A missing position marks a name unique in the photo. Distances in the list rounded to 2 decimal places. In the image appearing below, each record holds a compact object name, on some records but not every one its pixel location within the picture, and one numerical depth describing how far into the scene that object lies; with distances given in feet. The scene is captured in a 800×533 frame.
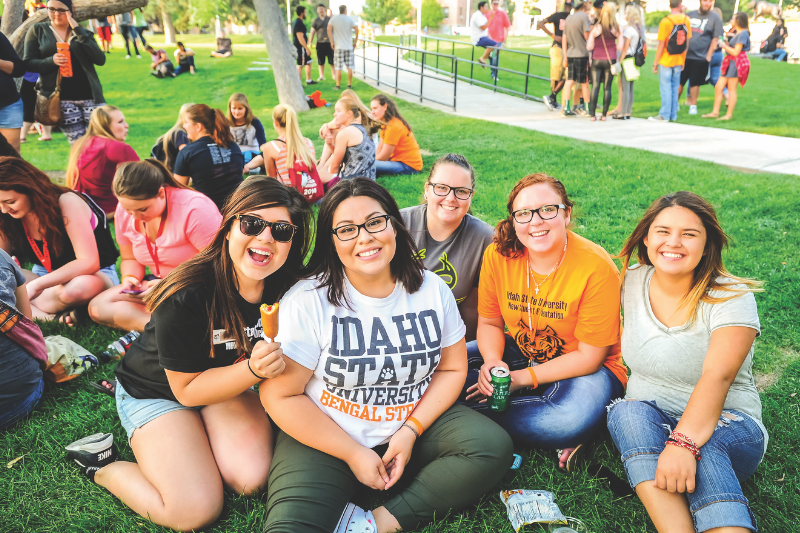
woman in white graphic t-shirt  7.78
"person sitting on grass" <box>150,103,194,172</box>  21.54
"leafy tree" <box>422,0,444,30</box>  219.20
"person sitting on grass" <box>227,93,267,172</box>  25.80
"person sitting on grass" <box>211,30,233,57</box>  83.46
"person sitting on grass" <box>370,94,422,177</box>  25.14
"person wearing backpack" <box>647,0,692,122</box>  36.01
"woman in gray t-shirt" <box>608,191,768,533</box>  7.23
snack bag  7.98
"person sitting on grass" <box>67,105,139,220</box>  17.52
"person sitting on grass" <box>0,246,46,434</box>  9.86
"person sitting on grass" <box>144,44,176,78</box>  64.80
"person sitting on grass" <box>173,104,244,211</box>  19.17
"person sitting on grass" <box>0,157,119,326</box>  11.88
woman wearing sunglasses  7.94
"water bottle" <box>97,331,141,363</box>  12.56
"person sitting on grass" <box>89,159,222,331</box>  11.59
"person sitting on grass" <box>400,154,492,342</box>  10.25
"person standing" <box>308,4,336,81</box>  52.21
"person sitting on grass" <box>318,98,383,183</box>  22.26
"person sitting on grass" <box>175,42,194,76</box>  66.69
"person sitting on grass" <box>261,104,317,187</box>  21.42
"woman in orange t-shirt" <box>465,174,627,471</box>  9.04
